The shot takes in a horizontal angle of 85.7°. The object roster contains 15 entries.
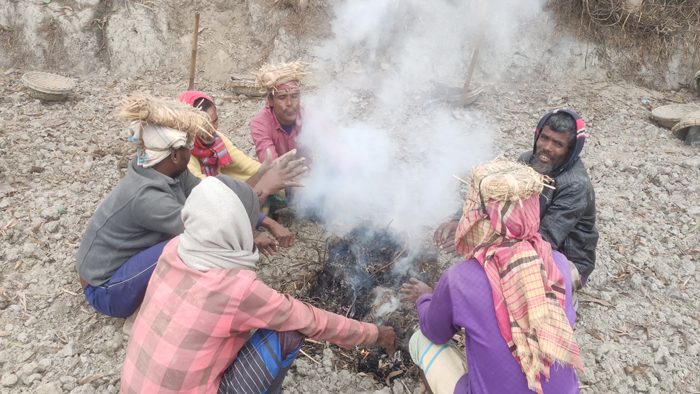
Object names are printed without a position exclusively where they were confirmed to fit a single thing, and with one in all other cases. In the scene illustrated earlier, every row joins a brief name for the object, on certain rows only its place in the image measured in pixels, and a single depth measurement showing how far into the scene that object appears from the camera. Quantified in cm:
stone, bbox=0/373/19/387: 245
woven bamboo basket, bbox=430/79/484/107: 620
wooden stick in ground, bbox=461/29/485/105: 581
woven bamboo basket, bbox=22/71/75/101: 540
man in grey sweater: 234
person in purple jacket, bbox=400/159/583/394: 164
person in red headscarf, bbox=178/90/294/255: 303
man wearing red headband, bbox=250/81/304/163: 365
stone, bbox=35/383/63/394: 244
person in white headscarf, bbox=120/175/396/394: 174
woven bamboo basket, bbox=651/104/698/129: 564
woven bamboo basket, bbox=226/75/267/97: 632
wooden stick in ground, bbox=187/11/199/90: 549
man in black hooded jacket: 271
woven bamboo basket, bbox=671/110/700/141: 517
